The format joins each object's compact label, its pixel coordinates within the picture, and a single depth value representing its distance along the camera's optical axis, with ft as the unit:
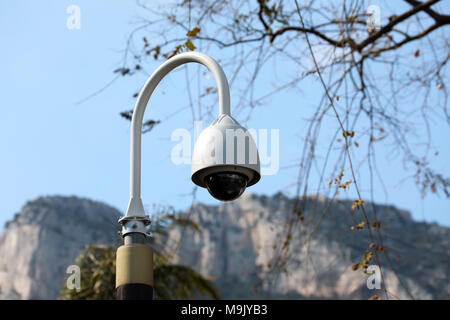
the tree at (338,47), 19.60
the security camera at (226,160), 10.24
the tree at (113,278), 31.30
